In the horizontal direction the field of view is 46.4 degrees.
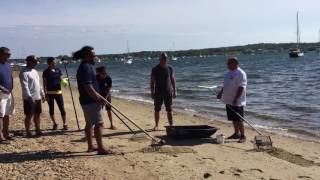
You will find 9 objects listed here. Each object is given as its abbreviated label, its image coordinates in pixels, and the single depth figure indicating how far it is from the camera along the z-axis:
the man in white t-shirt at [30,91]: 7.56
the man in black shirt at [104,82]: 8.53
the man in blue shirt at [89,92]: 6.11
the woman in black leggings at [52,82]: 8.33
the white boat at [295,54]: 68.68
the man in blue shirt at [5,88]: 7.19
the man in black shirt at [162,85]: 8.43
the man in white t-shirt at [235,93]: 7.50
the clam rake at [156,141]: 7.14
